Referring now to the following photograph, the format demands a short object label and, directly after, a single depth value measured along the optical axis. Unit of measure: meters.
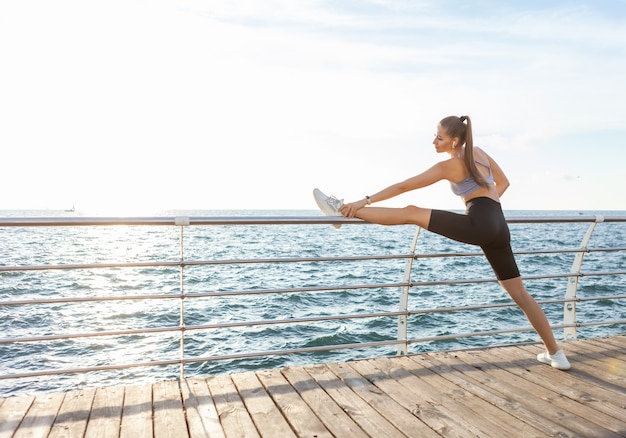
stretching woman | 3.28
